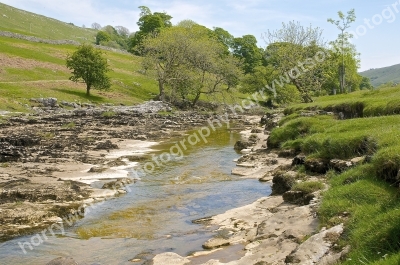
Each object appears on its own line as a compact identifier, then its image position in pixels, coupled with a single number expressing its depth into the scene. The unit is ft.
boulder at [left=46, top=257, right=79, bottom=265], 31.42
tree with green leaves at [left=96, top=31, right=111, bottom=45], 574.56
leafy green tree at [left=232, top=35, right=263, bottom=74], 446.69
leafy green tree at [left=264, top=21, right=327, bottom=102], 168.86
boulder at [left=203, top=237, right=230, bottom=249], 37.24
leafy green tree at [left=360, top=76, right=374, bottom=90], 568.82
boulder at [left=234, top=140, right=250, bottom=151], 103.50
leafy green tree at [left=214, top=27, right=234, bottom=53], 475.31
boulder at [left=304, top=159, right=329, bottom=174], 51.34
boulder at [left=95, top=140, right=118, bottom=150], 93.76
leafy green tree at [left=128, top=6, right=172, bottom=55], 418.51
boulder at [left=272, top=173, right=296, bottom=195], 52.00
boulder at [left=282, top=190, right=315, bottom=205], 43.06
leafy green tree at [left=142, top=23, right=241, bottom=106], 232.73
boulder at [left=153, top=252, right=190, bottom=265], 33.30
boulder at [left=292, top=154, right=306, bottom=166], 58.80
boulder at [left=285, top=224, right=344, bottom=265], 26.71
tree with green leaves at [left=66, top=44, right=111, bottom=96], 220.64
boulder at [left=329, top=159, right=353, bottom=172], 45.14
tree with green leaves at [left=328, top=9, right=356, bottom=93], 198.18
